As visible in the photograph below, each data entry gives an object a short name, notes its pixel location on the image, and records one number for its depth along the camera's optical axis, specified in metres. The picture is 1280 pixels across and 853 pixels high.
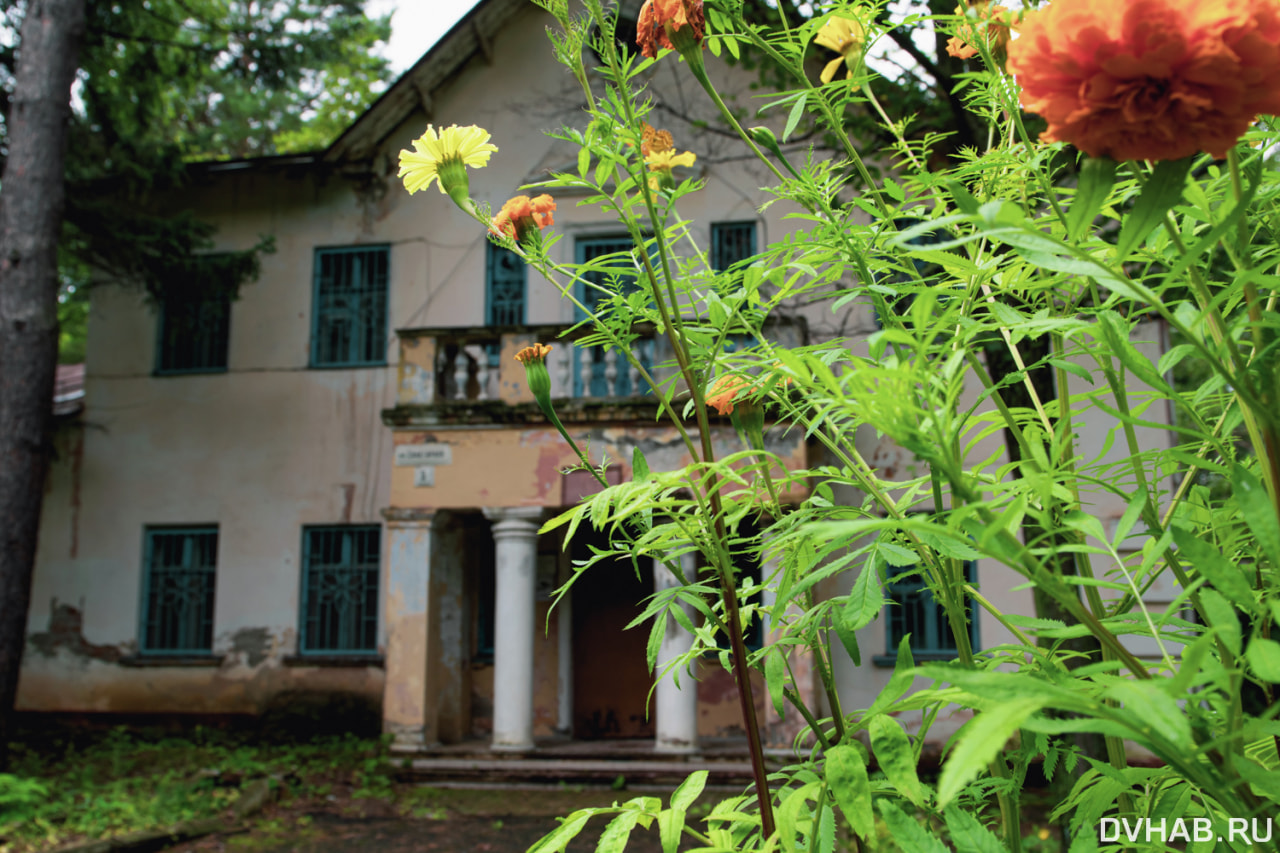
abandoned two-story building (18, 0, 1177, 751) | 9.60
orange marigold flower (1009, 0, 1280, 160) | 0.62
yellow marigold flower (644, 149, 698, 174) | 1.43
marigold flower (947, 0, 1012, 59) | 1.28
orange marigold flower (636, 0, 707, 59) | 1.21
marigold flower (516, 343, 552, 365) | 1.43
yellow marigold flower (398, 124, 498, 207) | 1.37
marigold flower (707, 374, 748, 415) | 1.26
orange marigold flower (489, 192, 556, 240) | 1.43
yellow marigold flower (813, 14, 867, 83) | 1.43
